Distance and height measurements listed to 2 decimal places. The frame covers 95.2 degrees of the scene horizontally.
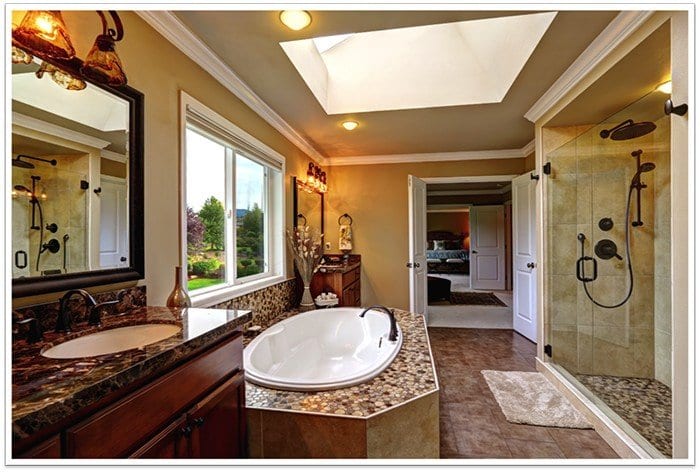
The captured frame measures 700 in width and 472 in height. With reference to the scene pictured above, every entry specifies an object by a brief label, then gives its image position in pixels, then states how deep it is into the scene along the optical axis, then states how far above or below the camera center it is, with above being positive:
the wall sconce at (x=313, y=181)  3.66 +0.66
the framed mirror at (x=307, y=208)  3.47 +0.34
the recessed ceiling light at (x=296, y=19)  1.54 +1.08
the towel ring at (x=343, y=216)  4.41 +0.27
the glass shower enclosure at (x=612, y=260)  2.36 -0.21
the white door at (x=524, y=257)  3.60 -0.26
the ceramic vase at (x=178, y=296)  1.53 -0.29
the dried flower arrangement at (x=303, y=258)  3.18 -0.22
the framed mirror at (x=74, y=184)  1.03 +0.20
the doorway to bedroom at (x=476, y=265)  4.91 -0.78
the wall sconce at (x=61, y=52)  0.94 +0.60
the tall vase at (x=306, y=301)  3.10 -0.64
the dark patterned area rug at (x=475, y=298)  5.76 -1.21
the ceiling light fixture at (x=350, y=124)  3.07 +1.09
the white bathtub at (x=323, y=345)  2.13 -0.86
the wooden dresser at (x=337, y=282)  3.42 -0.49
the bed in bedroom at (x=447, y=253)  9.93 -0.56
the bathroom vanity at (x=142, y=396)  0.62 -0.39
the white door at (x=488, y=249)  7.24 -0.31
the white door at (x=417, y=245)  3.82 -0.12
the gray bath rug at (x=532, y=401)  2.08 -1.21
